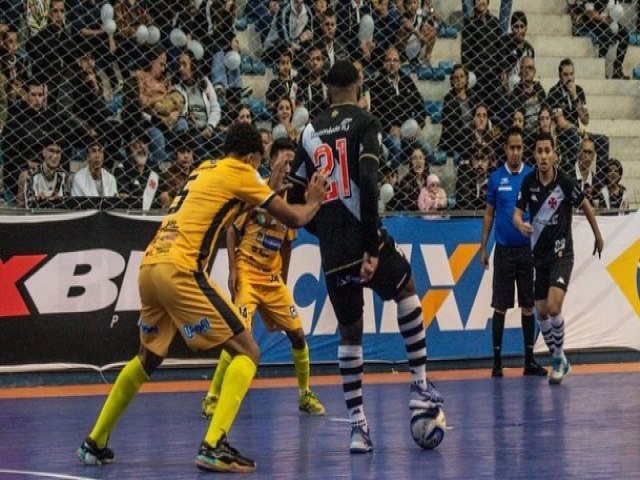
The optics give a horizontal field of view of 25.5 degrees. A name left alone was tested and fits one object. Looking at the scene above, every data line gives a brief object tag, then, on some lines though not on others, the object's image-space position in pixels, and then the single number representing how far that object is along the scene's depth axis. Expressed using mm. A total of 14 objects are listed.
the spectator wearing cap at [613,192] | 18000
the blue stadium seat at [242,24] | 17938
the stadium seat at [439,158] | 17516
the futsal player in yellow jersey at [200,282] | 8656
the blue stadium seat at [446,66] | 18984
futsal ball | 9141
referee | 15156
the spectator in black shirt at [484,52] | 18344
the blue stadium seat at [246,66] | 17719
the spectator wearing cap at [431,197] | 16453
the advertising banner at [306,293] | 14344
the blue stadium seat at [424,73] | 18828
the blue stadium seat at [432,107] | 18330
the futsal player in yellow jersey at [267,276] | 11828
